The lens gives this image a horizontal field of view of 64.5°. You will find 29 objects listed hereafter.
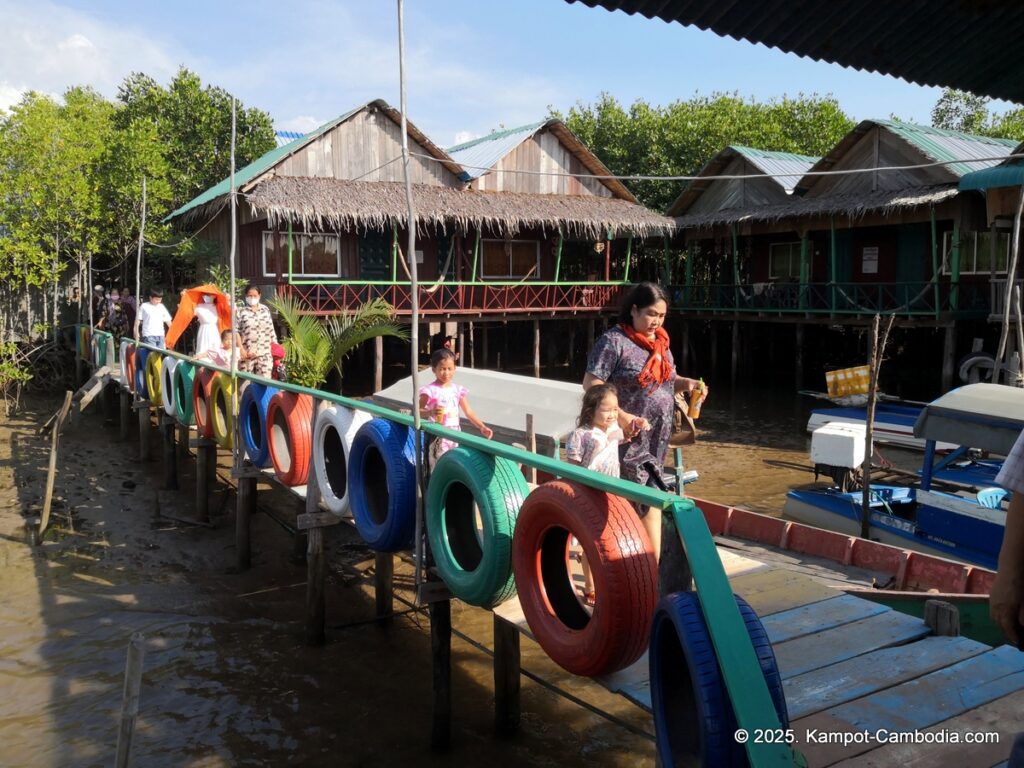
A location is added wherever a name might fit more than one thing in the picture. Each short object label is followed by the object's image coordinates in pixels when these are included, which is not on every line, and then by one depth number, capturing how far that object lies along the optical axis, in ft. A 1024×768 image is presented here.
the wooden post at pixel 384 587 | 21.30
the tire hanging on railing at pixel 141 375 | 37.01
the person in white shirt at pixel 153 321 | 41.14
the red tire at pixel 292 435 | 20.45
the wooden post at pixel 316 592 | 20.21
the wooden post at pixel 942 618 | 11.19
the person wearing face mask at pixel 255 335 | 30.99
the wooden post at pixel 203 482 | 29.55
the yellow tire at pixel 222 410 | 25.43
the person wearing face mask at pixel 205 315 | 33.71
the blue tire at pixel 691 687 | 7.50
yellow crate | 47.37
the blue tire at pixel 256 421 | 22.39
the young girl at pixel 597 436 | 13.83
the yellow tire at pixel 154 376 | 34.53
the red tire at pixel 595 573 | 9.65
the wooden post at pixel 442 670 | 15.92
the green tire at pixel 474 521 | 12.23
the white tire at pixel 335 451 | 17.80
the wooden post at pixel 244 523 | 24.94
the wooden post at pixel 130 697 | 9.93
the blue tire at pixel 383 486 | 15.38
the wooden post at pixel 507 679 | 15.67
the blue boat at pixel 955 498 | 22.18
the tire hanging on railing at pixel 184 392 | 29.86
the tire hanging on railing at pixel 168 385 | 32.32
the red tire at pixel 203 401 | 27.35
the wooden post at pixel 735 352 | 63.36
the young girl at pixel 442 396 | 18.63
